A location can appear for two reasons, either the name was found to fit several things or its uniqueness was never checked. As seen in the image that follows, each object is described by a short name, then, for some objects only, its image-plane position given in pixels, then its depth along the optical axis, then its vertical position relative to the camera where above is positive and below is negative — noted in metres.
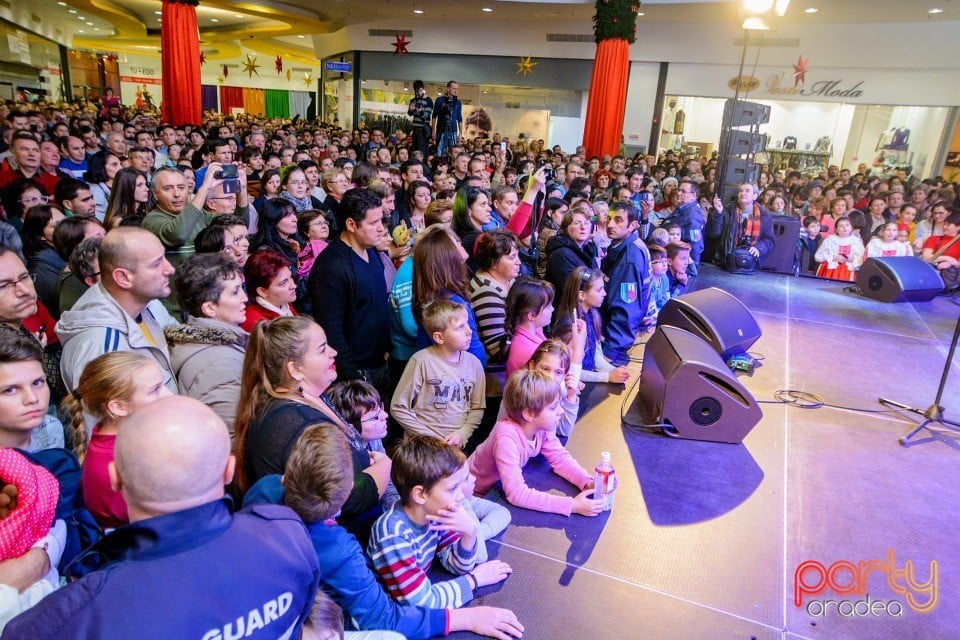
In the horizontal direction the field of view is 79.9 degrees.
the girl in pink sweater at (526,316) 3.02 -0.78
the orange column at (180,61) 10.94 +1.34
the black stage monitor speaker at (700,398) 2.86 -1.06
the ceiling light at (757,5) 6.38 +1.96
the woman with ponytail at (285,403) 1.55 -0.71
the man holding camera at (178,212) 3.03 -0.42
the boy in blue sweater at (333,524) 1.34 -0.89
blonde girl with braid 1.55 -0.74
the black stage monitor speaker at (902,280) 5.75 -0.80
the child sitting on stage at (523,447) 2.28 -1.13
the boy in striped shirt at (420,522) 1.67 -1.06
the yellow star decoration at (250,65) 25.27 +3.19
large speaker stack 6.93 +0.46
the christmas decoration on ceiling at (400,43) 15.61 +2.89
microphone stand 3.24 -1.19
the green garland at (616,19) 10.05 +2.60
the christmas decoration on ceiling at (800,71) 11.96 +2.36
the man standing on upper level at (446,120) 9.99 +0.63
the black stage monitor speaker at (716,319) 3.77 -0.91
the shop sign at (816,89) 11.72 +2.03
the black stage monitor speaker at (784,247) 6.70 -0.69
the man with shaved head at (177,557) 0.92 -0.72
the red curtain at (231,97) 26.41 +1.81
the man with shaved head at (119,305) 1.91 -0.60
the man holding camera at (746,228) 6.70 -0.50
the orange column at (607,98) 10.38 +1.31
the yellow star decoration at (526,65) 14.46 +2.41
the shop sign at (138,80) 27.14 +2.28
